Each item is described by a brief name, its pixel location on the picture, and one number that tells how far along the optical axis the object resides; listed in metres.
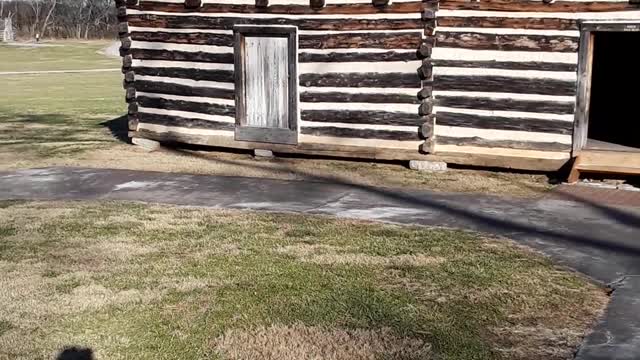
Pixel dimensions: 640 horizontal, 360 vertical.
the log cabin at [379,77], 10.56
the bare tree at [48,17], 64.75
